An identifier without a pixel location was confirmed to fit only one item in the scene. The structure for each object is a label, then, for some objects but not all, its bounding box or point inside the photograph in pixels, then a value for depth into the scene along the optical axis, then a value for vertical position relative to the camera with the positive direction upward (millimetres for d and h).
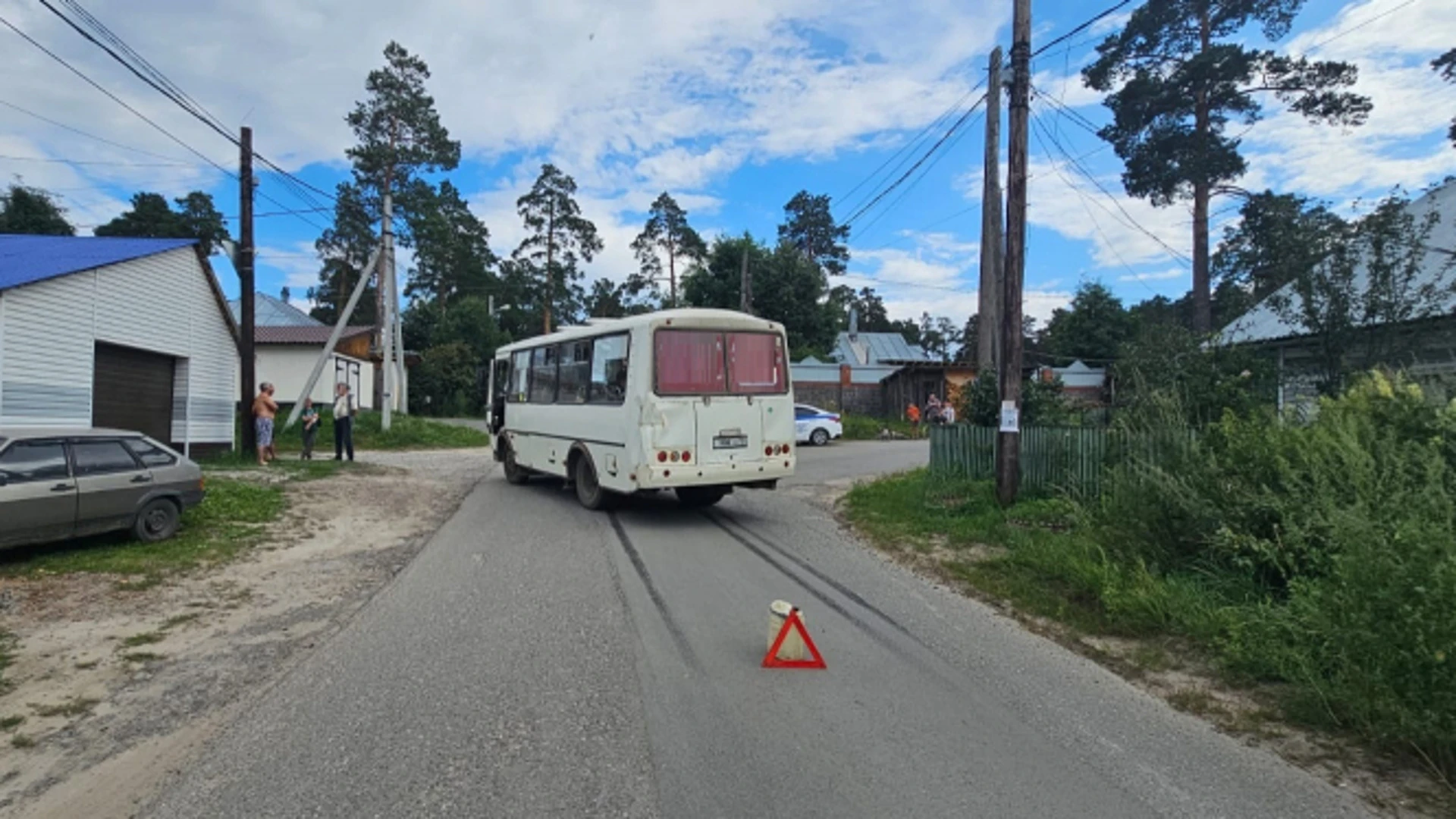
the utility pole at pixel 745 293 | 27312 +4467
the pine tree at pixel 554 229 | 55156 +13397
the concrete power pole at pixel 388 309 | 24422 +3335
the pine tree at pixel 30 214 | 45938 +11663
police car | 26516 -235
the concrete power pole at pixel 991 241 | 17688 +4329
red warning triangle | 4875 -1497
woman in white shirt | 16891 -167
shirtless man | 15984 -198
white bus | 9891 +144
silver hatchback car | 7289 -800
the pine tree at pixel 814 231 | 69312 +16936
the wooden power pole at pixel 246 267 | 15828 +2998
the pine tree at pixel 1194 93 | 26172 +11601
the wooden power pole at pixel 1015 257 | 10469 +2267
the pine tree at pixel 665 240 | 58625 +13492
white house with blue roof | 12734 +1314
